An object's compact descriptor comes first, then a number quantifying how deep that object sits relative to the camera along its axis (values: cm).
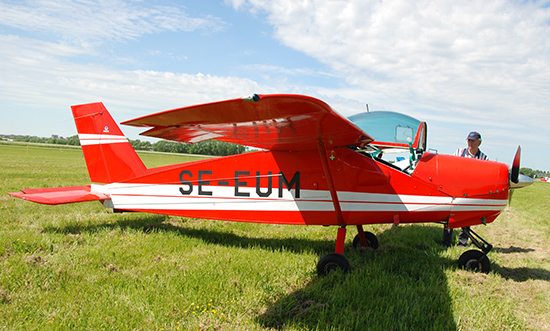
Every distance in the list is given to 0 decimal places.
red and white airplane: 368
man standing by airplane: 611
